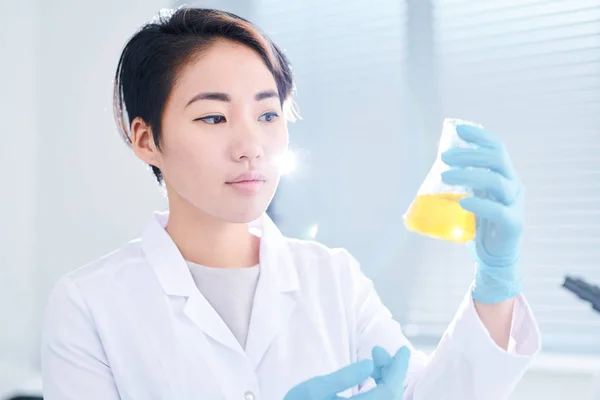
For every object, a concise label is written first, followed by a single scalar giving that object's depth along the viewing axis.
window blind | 1.91
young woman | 0.92
